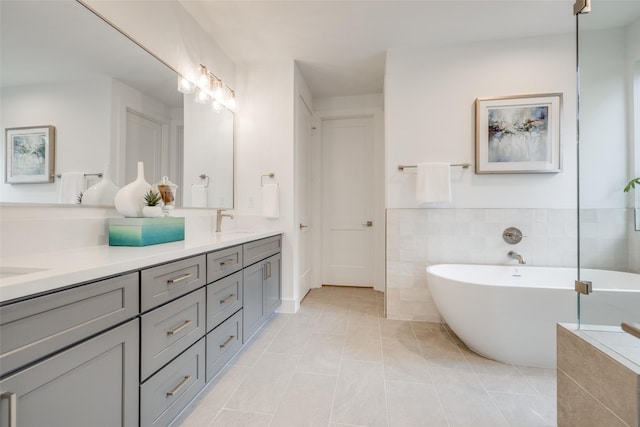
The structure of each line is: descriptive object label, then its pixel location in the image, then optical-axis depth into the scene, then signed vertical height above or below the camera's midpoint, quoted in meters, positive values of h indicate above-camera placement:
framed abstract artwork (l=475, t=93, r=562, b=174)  2.34 +0.71
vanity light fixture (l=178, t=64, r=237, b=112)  2.05 +1.04
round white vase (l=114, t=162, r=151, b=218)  1.45 +0.07
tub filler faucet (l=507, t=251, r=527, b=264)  2.32 -0.36
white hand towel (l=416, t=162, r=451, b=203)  2.39 +0.28
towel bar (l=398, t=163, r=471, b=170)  2.44 +0.44
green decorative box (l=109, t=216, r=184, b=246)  1.38 -0.10
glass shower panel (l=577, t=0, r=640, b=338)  1.13 +0.25
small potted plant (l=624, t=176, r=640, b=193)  1.26 +0.15
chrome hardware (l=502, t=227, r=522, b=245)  2.39 -0.18
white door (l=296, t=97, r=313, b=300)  2.90 +0.27
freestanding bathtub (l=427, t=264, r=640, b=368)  1.65 -0.65
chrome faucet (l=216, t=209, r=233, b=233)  2.33 -0.06
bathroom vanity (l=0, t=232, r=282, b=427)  0.68 -0.41
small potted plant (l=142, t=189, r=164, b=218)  1.49 +0.04
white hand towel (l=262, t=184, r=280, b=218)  2.59 +0.11
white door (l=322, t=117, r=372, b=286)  3.63 +0.17
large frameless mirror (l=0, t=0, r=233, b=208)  1.07 +0.57
